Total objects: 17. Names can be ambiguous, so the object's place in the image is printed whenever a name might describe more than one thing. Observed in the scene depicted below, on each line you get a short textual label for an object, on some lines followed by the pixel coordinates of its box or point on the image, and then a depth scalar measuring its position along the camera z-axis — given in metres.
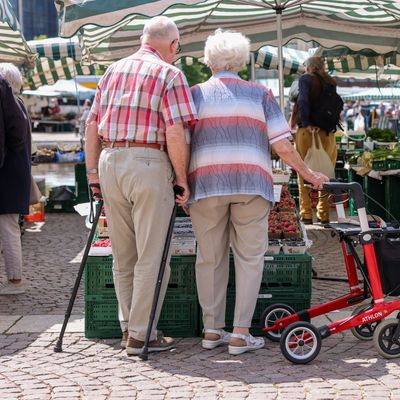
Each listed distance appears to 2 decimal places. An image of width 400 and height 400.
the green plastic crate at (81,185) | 13.28
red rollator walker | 5.25
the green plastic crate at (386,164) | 10.00
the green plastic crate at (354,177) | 12.00
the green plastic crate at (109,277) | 5.93
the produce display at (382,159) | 10.05
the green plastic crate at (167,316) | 5.93
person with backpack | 10.47
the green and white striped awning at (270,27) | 9.97
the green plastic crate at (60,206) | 13.45
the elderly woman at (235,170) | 5.39
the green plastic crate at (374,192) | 10.72
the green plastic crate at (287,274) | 5.97
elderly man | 5.31
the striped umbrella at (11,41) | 9.69
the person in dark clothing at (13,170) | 6.89
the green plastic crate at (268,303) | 5.96
